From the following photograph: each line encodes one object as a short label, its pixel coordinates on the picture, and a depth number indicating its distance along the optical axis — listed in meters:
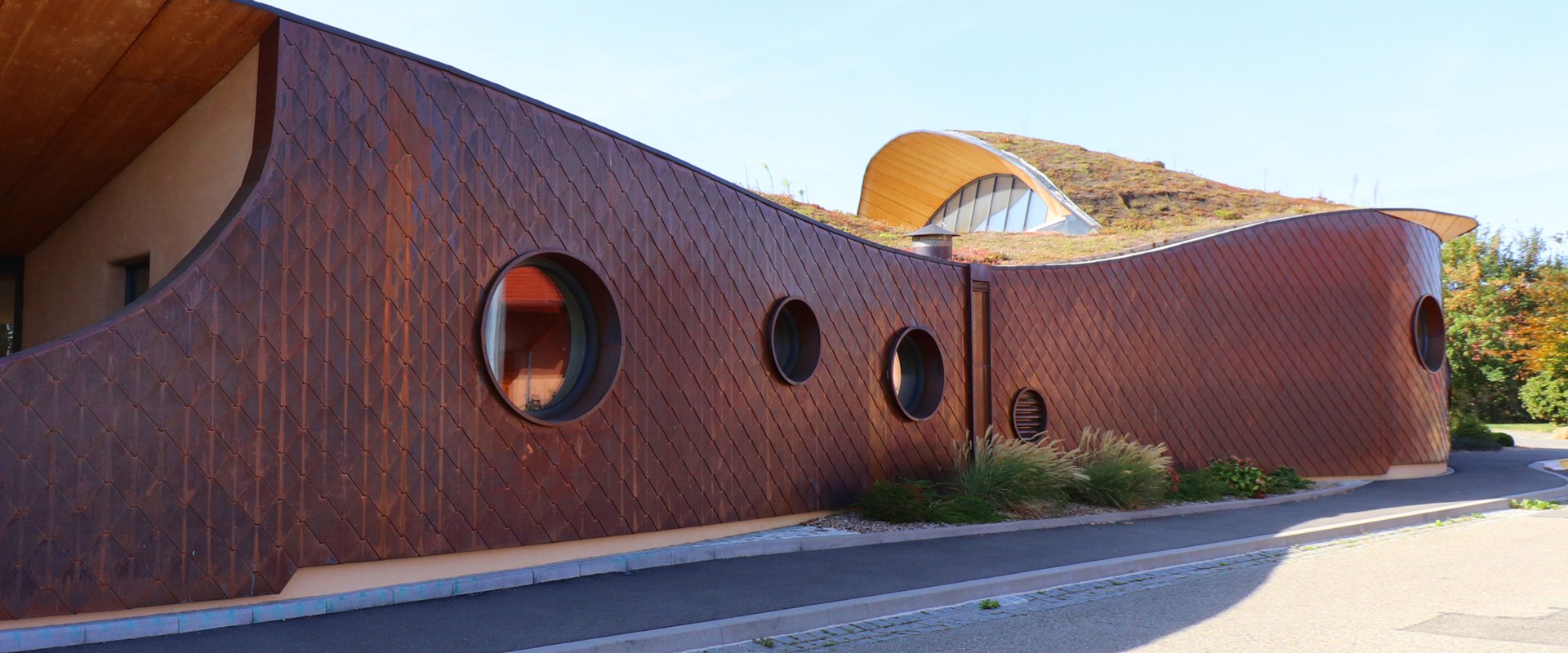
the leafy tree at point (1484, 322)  37.38
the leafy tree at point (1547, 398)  34.53
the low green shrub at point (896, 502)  11.34
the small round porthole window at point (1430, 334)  20.00
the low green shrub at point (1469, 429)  26.53
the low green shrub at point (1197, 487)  14.22
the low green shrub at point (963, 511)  11.45
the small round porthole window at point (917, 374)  13.09
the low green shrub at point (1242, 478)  15.08
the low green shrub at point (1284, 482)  15.72
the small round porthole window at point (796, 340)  11.57
